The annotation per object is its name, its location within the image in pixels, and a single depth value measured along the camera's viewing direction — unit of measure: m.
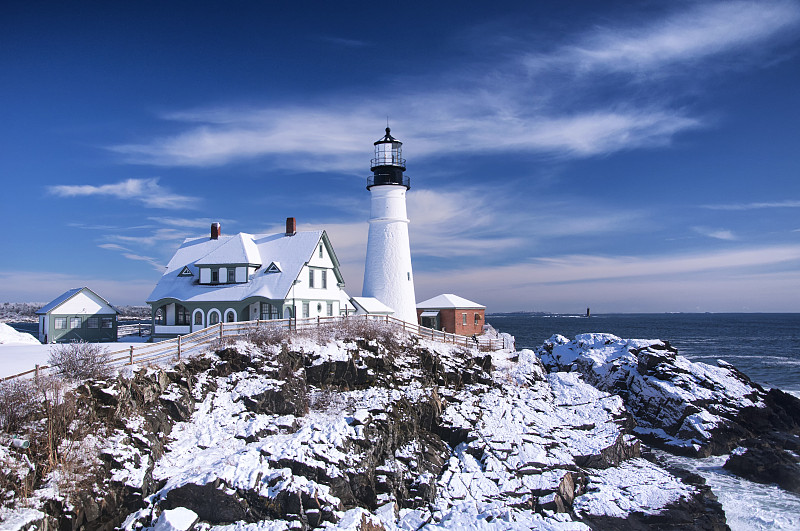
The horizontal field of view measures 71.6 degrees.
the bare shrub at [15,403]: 16.17
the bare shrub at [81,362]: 18.70
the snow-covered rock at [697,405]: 24.92
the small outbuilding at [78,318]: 33.75
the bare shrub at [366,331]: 28.45
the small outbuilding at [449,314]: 44.47
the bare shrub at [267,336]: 25.47
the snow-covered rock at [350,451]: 16.56
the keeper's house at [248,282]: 32.59
